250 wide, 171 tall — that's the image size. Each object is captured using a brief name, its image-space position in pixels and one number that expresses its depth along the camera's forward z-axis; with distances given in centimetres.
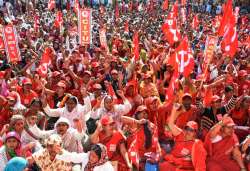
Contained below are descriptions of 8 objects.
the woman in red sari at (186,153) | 524
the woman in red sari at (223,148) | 549
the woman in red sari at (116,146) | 557
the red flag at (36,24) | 1577
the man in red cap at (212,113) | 660
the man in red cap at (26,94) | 767
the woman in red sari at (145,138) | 602
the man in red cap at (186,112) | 678
